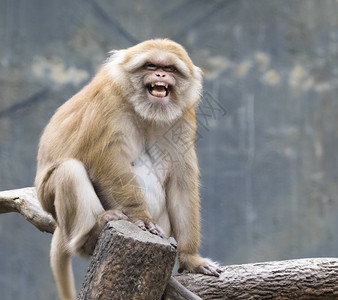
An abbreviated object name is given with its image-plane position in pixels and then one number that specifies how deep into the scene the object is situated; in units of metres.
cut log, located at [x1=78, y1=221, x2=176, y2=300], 7.01
